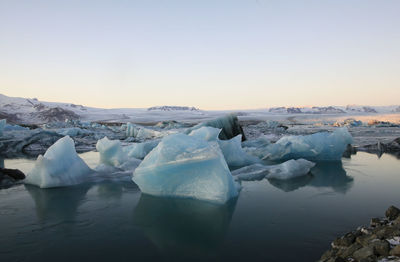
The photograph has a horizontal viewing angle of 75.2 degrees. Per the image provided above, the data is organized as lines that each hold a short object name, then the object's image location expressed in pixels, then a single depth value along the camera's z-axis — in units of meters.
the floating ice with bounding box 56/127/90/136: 14.37
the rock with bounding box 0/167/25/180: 4.76
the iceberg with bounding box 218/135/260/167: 6.25
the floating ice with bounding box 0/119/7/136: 10.84
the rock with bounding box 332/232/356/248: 1.98
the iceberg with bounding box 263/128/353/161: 6.95
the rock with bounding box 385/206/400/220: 2.33
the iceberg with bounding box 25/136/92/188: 4.21
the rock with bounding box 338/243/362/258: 1.70
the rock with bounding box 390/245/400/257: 1.47
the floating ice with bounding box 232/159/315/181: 4.84
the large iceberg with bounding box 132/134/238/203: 3.38
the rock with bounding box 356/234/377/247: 1.77
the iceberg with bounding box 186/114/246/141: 10.17
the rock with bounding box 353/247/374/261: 1.56
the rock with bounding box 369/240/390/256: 1.54
